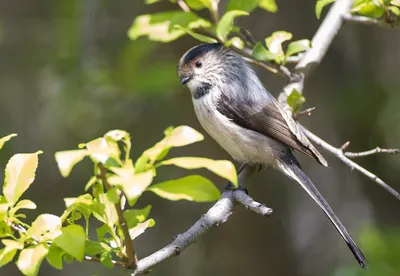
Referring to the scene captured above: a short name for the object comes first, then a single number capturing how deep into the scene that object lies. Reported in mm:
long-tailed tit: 7395
